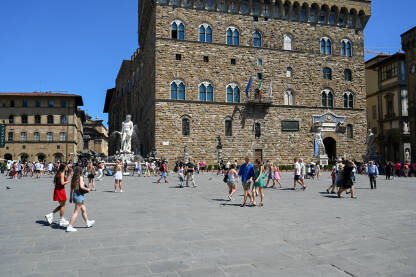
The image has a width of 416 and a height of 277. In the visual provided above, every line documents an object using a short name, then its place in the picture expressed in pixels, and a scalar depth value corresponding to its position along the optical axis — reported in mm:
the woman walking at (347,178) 12328
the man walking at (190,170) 16969
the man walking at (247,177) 10305
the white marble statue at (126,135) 27172
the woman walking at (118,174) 14273
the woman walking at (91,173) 14954
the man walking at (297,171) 15181
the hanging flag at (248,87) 31653
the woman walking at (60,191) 7500
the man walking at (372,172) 15766
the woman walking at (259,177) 10531
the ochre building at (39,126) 50250
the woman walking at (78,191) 7141
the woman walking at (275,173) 16422
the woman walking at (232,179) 11391
